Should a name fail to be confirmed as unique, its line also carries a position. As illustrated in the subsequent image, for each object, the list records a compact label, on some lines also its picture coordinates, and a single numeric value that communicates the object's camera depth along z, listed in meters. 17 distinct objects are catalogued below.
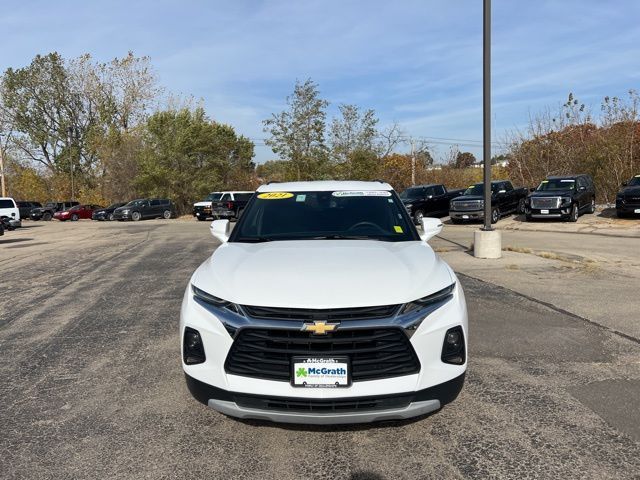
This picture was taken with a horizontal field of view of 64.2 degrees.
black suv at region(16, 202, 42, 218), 44.12
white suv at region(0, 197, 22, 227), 29.64
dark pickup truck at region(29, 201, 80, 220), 44.55
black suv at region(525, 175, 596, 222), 21.19
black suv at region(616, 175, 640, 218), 20.50
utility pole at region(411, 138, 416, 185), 40.19
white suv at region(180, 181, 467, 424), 2.85
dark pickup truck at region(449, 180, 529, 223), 22.77
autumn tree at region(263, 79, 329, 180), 40.28
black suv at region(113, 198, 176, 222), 39.19
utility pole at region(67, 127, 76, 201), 58.47
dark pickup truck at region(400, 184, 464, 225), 24.84
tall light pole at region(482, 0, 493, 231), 11.26
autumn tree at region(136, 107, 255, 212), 42.81
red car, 44.03
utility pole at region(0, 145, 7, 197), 54.27
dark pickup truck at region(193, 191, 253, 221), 30.97
